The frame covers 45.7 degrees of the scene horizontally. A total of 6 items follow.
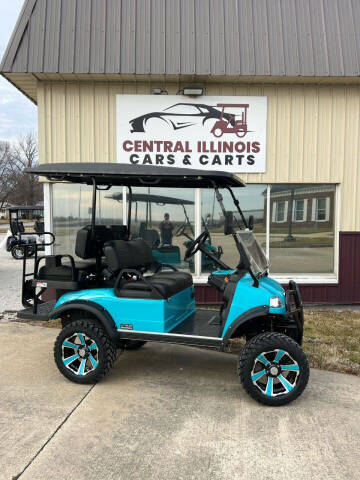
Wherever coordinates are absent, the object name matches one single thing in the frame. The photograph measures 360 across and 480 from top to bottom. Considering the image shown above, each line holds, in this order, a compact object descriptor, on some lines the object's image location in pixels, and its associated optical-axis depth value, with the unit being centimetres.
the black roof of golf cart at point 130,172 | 384
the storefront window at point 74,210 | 738
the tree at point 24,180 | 3847
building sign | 720
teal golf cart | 366
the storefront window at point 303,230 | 748
